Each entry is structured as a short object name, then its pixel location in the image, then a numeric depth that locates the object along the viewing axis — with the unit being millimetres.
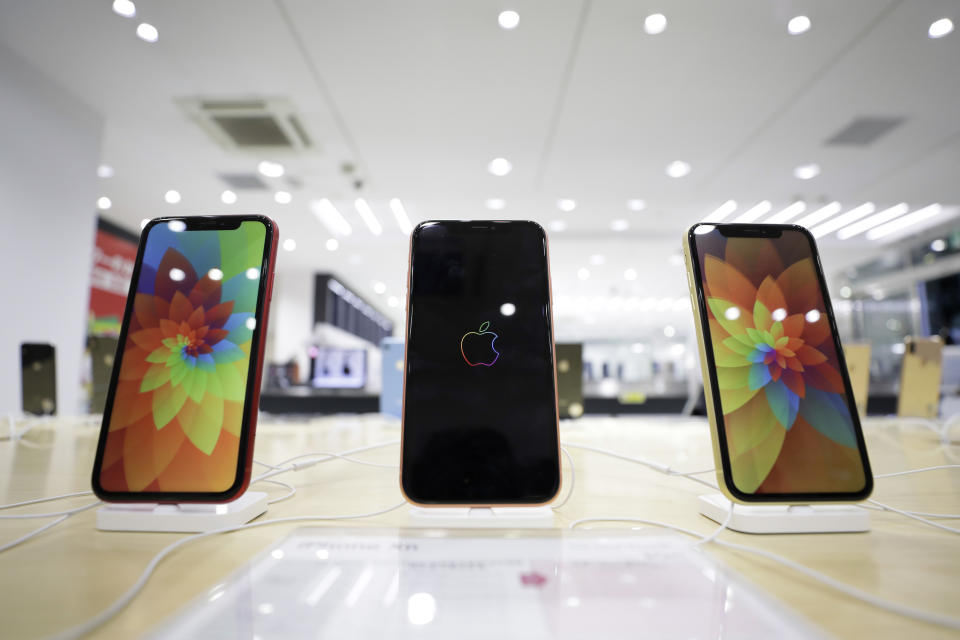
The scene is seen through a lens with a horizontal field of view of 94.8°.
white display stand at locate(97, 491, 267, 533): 413
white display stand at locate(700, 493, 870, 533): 417
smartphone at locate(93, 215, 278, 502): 439
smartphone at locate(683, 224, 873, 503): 439
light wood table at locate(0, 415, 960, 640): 270
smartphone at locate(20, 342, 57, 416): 1604
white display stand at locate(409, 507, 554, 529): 416
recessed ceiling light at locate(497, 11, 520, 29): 2309
